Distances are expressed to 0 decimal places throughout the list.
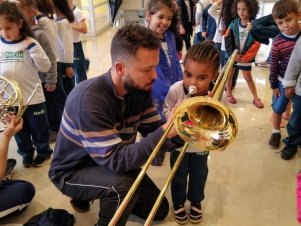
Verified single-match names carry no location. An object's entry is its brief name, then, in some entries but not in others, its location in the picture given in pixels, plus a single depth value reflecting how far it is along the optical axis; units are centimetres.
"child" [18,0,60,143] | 208
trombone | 106
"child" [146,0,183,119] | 180
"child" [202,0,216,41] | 362
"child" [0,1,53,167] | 184
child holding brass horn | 136
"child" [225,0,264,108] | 266
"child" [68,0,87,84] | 280
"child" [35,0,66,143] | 222
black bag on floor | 147
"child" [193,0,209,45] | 392
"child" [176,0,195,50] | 367
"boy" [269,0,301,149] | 198
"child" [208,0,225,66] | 323
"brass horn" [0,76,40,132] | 166
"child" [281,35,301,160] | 192
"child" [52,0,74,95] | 246
